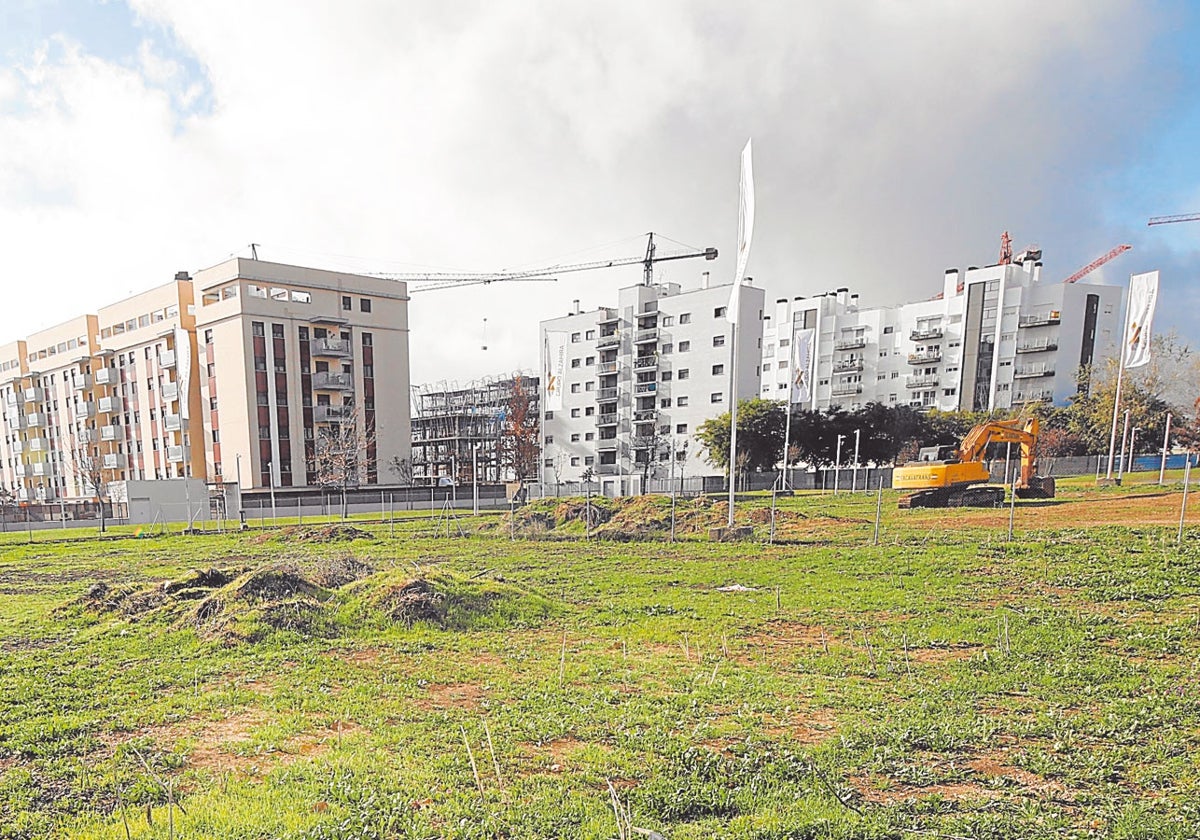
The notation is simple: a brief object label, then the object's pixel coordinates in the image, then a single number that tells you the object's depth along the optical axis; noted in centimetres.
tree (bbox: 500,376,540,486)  8181
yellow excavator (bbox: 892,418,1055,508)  2880
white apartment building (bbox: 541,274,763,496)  6438
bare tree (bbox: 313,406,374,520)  5216
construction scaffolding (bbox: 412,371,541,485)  8571
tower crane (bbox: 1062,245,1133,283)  10606
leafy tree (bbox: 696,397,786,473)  5494
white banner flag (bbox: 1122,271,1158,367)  3316
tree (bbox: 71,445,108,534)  6022
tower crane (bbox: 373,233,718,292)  9762
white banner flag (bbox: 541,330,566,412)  7431
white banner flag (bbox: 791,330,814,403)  4701
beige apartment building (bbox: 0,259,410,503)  5334
